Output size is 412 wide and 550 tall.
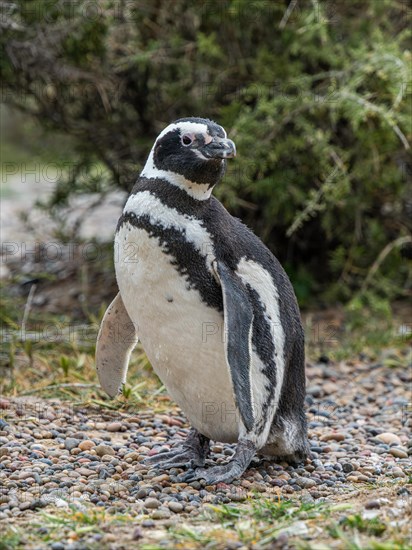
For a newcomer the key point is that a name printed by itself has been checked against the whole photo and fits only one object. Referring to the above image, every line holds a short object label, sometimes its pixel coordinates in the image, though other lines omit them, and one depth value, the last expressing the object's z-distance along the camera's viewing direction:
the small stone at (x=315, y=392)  10.46
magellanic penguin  6.67
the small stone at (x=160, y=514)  6.03
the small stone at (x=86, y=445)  7.85
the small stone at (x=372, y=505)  5.90
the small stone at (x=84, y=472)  7.16
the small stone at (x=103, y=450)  7.73
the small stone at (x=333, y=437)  8.61
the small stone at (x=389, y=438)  8.50
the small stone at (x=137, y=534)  5.50
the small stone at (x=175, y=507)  6.27
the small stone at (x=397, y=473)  7.30
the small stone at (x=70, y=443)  7.87
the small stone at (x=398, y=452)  8.07
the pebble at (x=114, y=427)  8.57
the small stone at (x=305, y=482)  7.06
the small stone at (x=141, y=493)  6.61
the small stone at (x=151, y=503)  6.32
